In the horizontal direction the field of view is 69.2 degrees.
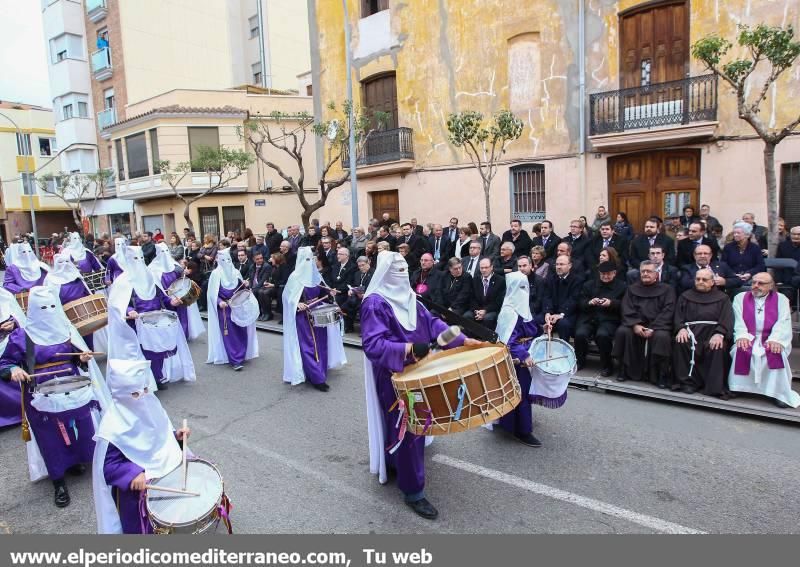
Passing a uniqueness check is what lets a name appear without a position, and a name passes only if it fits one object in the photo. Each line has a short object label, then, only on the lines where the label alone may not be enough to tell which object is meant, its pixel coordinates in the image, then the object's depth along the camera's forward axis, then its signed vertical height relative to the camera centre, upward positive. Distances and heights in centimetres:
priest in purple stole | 634 -158
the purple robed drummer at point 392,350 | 434 -97
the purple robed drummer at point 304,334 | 779 -150
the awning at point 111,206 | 3188 +163
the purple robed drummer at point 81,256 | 1171 -40
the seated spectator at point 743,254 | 877 -79
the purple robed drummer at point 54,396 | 490 -131
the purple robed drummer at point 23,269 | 932 -46
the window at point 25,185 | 3953 +373
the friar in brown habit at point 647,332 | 710 -154
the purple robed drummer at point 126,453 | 351 -135
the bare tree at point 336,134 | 1648 +267
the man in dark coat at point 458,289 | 955 -119
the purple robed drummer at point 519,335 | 567 -122
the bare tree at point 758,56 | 753 +191
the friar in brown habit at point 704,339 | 669 -158
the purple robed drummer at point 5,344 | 548 -92
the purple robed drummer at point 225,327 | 896 -153
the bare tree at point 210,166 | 2248 +272
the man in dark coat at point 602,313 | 770 -143
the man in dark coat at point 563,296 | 818 -121
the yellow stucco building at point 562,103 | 1295 +274
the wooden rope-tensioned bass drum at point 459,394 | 386 -119
